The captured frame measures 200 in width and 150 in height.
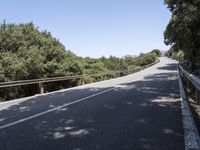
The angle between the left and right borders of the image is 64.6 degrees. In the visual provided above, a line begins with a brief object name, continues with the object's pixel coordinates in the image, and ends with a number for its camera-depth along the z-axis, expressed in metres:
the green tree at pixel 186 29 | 12.35
